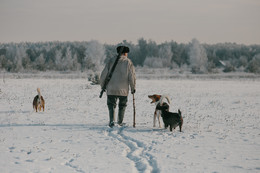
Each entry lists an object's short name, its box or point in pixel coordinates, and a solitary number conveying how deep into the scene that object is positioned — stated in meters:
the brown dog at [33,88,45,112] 11.77
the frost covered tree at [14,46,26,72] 95.01
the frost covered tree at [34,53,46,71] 68.81
